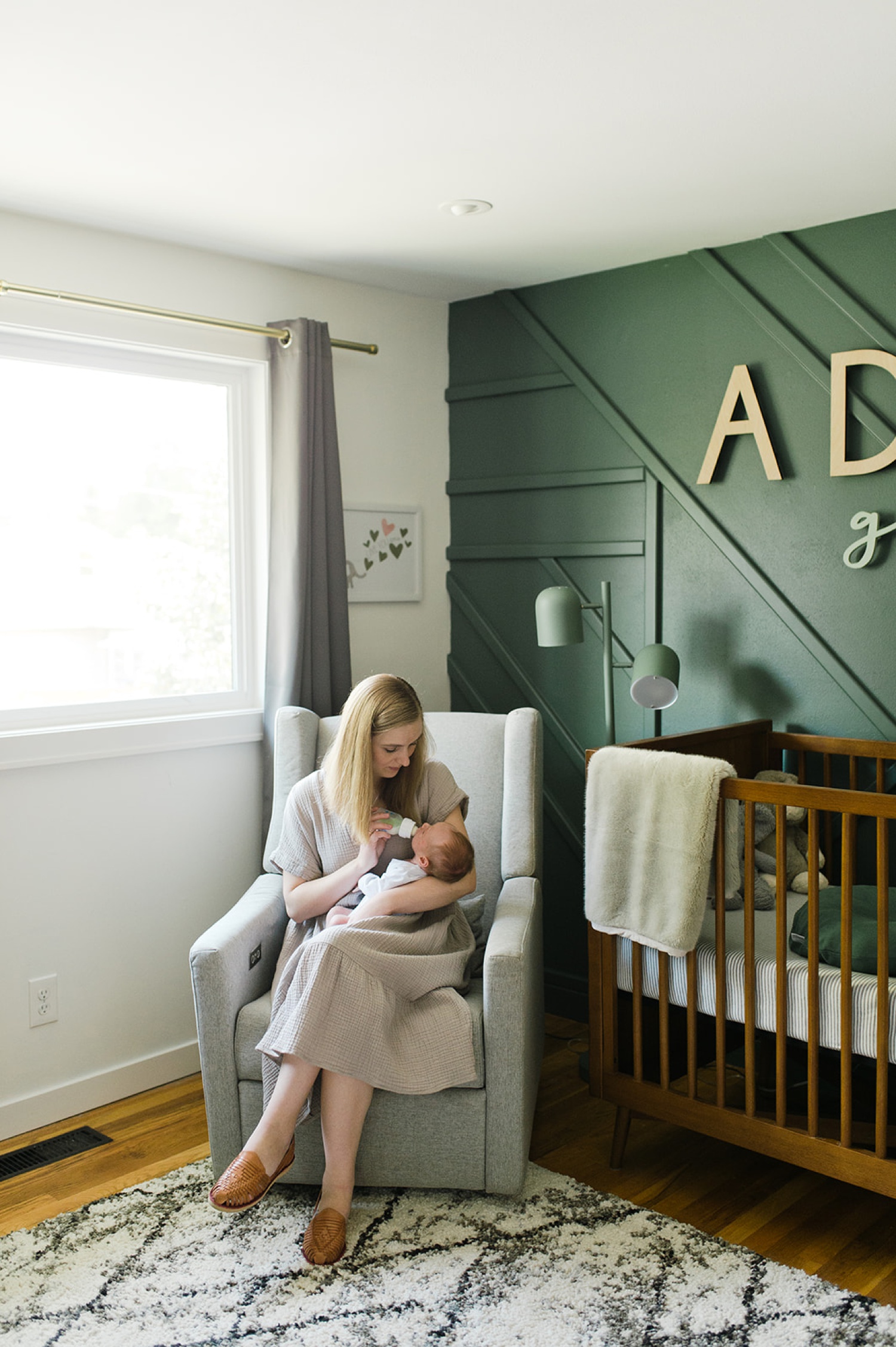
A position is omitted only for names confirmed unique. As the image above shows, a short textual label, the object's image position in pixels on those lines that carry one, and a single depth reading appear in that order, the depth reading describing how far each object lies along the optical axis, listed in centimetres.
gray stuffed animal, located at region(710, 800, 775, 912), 253
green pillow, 217
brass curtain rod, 271
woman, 223
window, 287
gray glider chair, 230
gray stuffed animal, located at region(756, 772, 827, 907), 272
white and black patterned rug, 196
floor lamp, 294
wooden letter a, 298
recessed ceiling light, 270
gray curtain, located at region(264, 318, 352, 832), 317
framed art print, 350
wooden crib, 213
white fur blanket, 231
